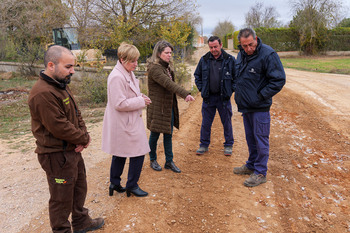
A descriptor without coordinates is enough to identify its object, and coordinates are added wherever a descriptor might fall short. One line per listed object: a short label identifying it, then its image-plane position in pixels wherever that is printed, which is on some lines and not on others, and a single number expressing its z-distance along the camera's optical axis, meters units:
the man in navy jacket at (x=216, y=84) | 4.71
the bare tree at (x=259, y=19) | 46.20
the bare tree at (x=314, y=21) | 25.97
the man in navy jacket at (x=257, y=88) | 3.64
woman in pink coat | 3.02
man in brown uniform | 2.26
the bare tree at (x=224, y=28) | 62.46
